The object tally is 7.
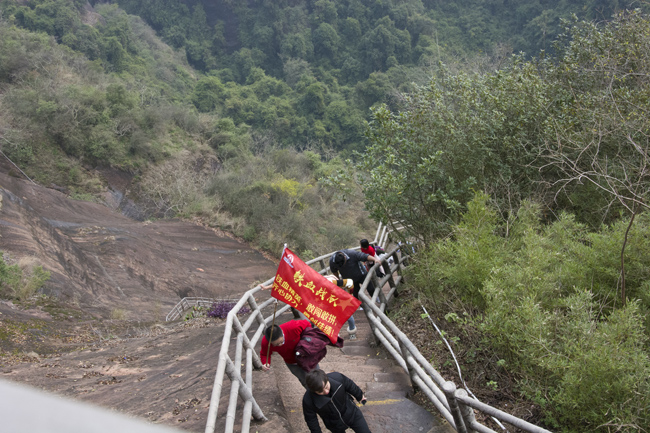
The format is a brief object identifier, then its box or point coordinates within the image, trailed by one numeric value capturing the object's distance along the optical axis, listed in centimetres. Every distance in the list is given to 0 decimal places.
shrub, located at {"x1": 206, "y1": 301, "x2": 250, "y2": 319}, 1142
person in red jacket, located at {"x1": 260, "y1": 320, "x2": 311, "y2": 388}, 428
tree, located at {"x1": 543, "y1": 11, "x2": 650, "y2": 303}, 841
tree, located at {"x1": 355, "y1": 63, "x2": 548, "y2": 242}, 1008
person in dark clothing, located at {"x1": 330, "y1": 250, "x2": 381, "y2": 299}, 745
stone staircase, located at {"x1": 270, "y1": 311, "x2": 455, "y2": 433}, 455
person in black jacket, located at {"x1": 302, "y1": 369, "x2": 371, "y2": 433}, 385
